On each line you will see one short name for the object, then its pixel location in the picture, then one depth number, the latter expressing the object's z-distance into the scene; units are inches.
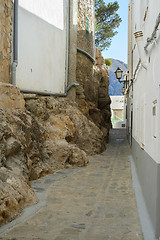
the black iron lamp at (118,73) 548.4
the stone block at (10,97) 263.9
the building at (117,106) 1728.6
